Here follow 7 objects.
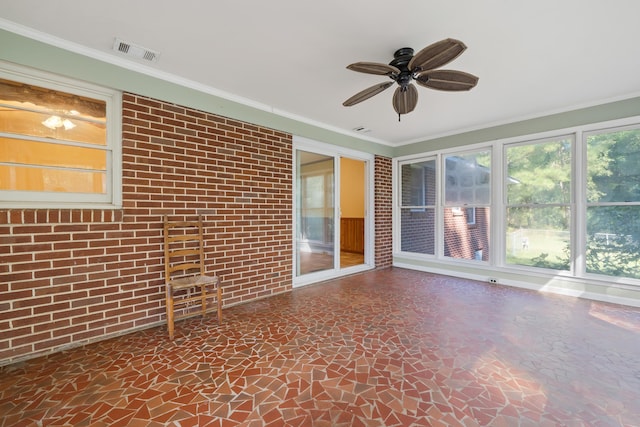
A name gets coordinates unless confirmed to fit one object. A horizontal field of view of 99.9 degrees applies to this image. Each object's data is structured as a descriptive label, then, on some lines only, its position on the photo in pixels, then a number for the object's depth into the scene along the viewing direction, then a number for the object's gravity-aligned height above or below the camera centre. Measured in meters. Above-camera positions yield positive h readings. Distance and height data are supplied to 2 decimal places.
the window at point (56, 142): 2.15 +0.62
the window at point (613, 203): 3.33 +0.12
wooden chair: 2.72 -0.57
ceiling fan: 1.88 +1.15
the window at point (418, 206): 5.24 +0.14
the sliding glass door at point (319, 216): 4.25 -0.04
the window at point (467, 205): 4.52 +0.15
